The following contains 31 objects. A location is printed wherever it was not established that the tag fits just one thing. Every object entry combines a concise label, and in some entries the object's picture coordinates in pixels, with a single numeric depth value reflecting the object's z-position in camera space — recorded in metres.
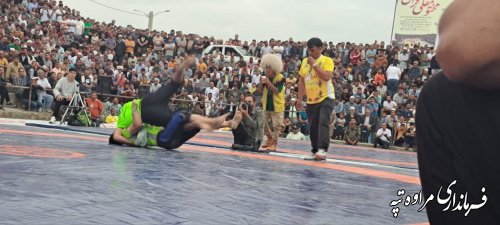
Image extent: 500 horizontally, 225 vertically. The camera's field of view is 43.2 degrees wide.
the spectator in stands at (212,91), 17.81
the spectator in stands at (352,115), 15.39
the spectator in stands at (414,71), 17.34
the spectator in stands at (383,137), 14.55
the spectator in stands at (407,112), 15.12
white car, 21.88
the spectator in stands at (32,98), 14.40
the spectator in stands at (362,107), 15.74
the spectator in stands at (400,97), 16.30
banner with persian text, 21.36
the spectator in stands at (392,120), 15.02
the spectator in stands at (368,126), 15.29
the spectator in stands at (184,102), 16.56
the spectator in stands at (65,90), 12.59
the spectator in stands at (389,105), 15.90
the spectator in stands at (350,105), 15.90
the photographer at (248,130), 8.34
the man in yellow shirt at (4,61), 14.83
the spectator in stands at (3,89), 13.90
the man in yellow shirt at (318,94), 7.23
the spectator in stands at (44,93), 14.59
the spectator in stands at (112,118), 14.95
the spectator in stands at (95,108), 12.70
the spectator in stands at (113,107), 15.42
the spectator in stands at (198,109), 16.45
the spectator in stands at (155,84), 17.09
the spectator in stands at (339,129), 15.31
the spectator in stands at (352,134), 14.47
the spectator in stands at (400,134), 14.69
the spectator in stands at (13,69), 14.65
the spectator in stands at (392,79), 17.11
